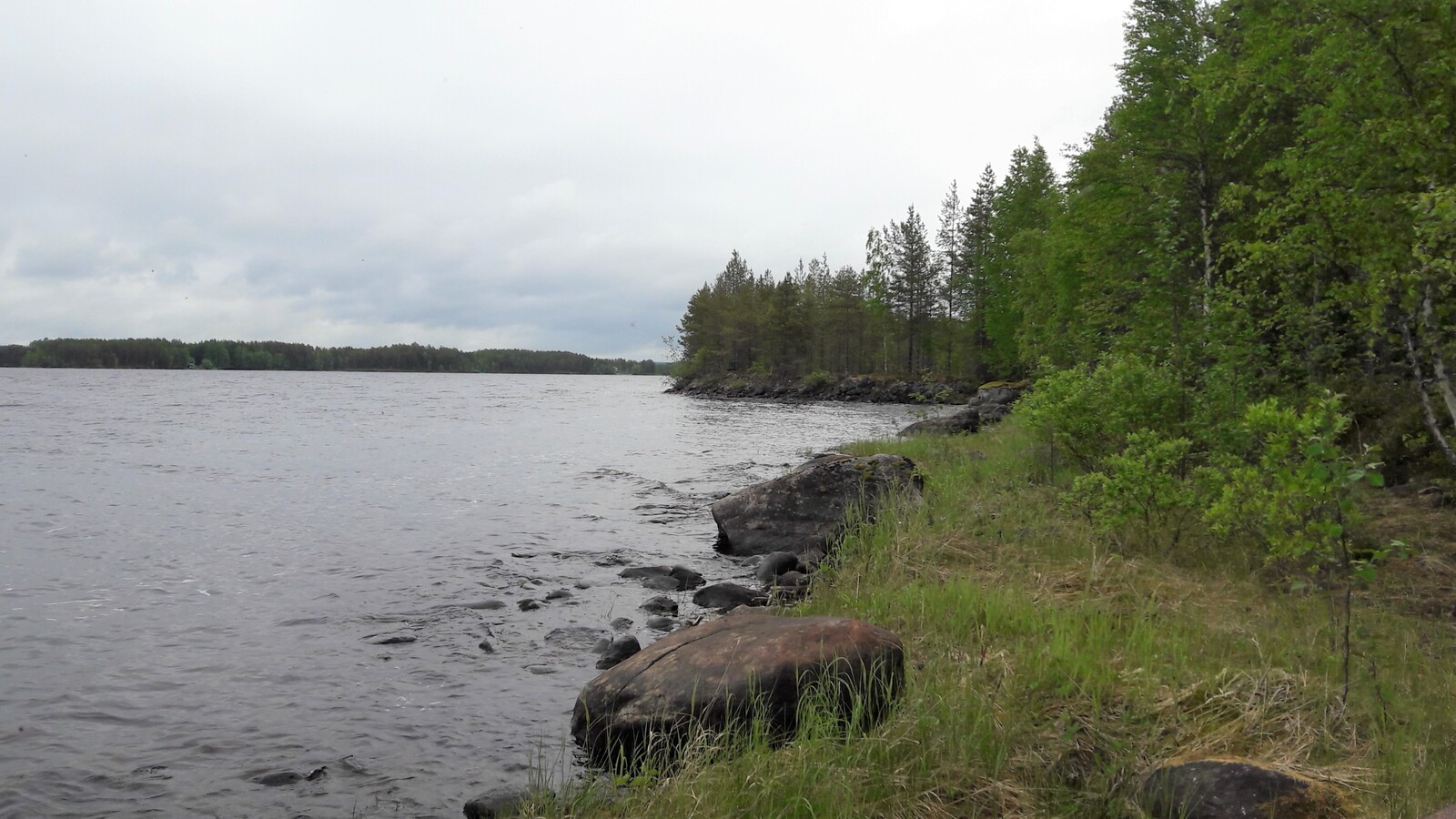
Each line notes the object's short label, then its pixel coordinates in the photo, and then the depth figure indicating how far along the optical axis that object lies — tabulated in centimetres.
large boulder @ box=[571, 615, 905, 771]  516
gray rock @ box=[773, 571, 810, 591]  982
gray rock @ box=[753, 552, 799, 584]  1065
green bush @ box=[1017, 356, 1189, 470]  1021
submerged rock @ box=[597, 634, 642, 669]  773
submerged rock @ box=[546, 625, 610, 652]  835
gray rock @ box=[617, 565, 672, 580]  1108
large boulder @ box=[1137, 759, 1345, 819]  362
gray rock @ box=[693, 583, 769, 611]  954
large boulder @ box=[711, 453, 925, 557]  1227
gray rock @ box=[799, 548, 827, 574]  1071
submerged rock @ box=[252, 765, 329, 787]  555
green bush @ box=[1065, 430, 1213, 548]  801
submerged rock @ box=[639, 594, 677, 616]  946
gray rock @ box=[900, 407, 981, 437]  2440
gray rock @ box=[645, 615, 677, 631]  875
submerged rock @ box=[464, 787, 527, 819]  496
